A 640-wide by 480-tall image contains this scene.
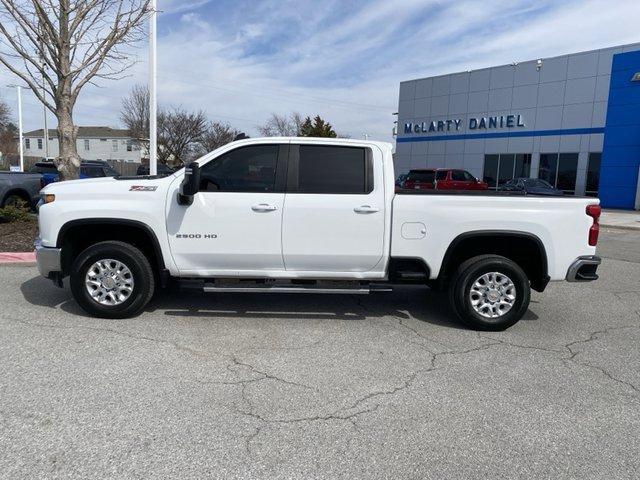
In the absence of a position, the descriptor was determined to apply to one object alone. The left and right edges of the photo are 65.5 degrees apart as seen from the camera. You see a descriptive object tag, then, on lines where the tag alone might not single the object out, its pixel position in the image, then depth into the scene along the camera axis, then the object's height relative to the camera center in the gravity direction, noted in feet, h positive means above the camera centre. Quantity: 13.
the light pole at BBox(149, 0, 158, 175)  38.83 +6.33
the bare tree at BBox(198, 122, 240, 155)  162.53 +12.91
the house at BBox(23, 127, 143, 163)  226.58 +11.47
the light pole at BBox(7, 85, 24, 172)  121.29 +10.47
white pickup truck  16.97 -1.71
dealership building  84.33 +13.07
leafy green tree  120.37 +12.56
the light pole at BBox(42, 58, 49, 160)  117.74 +9.60
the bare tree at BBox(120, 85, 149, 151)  141.59 +14.50
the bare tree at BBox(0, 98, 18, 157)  195.61 +15.13
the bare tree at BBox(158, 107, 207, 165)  147.15 +12.26
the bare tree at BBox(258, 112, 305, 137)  206.30 +21.35
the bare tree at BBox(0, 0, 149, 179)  30.63 +7.51
